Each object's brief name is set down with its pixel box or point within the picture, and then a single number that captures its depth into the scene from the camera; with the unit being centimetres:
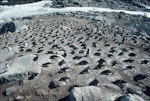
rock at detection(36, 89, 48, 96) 428
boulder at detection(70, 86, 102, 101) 377
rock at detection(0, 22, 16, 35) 1063
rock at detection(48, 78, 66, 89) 447
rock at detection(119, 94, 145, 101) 371
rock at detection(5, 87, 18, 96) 436
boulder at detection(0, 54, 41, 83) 469
